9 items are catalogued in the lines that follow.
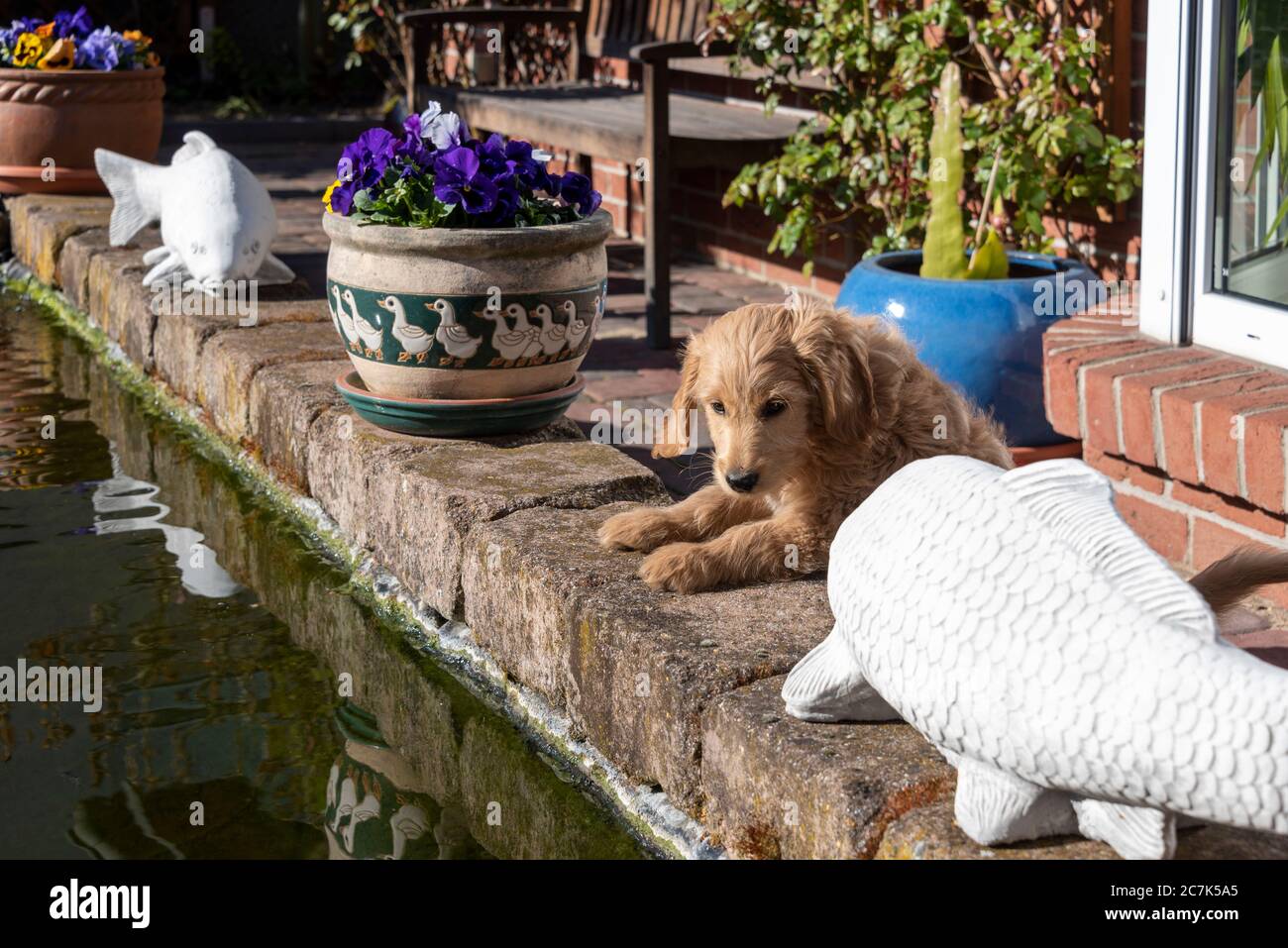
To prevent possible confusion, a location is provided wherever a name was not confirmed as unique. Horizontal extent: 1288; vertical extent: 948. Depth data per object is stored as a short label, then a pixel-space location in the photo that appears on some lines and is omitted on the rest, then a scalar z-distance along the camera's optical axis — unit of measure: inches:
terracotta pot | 280.2
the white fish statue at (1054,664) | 66.5
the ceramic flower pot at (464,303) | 139.8
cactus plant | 164.9
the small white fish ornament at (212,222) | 209.6
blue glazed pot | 156.7
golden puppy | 106.0
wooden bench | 217.2
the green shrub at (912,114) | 177.0
